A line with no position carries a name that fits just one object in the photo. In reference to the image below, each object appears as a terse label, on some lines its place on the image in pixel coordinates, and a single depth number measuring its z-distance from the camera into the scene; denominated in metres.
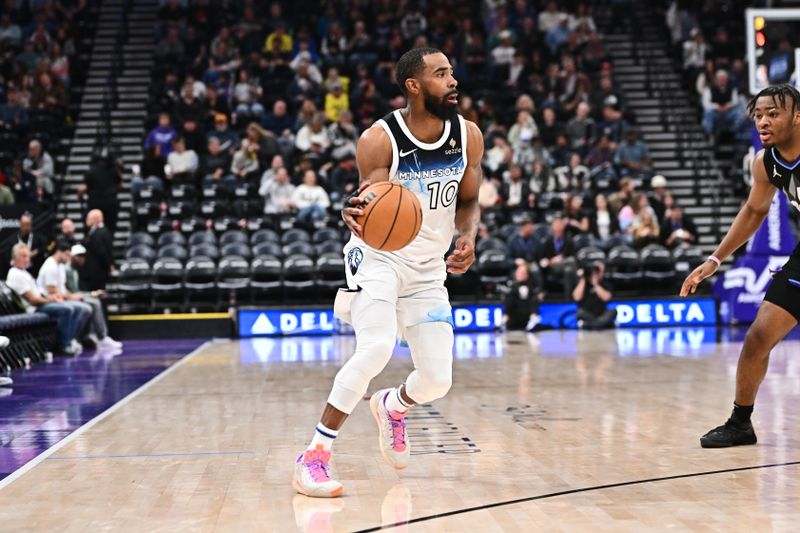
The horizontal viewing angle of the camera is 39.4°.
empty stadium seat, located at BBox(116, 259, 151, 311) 17.23
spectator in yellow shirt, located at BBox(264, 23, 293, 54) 22.23
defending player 6.19
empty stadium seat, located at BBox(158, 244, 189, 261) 17.47
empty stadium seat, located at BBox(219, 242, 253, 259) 17.72
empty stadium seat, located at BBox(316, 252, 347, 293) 17.42
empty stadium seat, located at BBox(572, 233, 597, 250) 17.92
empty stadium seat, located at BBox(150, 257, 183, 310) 17.17
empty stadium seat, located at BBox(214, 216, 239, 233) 18.30
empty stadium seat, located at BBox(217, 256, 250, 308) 17.44
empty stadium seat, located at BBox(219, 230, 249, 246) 18.02
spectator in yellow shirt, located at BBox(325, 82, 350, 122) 20.66
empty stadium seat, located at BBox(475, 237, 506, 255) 17.98
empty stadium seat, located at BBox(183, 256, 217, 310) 17.31
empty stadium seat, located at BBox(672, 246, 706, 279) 18.03
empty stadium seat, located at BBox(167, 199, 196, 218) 18.45
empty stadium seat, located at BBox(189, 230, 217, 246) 17.88
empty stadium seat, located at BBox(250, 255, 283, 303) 17.42
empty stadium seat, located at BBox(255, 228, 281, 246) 18.06
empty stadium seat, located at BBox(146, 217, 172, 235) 18.34
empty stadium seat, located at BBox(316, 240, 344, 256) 17.67
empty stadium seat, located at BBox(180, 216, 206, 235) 18.31
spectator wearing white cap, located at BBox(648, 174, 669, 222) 19.00
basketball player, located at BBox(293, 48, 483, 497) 5.33
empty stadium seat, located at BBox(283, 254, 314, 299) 17.38
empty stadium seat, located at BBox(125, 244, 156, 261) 17.50
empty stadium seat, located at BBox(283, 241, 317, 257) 17.67
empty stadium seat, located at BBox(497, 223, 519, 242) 18.41
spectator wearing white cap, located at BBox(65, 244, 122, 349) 15.16
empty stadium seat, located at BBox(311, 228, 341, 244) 17.97
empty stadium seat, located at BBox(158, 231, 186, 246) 17.78
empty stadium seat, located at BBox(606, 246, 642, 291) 17.94
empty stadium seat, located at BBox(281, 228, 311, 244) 17.98
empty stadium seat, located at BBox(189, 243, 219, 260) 17.61
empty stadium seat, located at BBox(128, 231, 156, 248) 17.75
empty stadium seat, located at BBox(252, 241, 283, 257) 17.73
